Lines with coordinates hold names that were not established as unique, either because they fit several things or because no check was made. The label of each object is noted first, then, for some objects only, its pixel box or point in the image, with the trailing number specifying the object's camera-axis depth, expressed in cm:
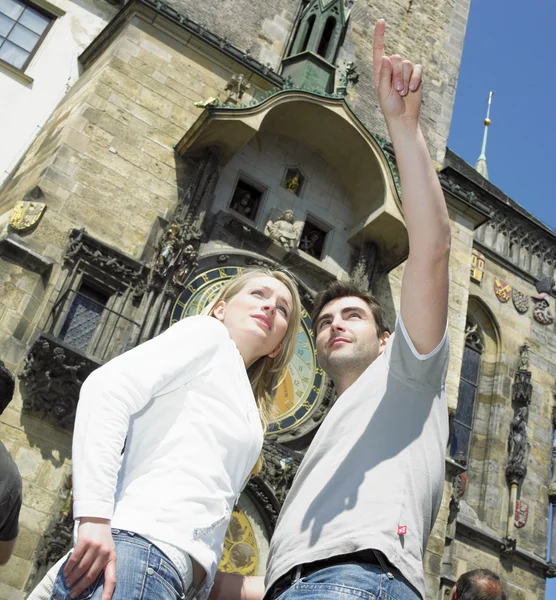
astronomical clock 803
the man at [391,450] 190
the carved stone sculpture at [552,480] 1362
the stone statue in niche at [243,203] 1005
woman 174
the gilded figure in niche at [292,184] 1062
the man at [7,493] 302
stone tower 765
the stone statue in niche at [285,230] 995
